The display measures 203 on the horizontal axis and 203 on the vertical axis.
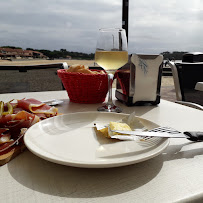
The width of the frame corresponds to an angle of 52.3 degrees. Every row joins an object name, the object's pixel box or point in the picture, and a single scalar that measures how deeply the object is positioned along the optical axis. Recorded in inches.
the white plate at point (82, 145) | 13.2
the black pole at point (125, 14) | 176.9
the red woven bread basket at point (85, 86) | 32.5
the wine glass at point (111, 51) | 29.9
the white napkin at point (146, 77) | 33.2
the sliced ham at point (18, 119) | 16.5
